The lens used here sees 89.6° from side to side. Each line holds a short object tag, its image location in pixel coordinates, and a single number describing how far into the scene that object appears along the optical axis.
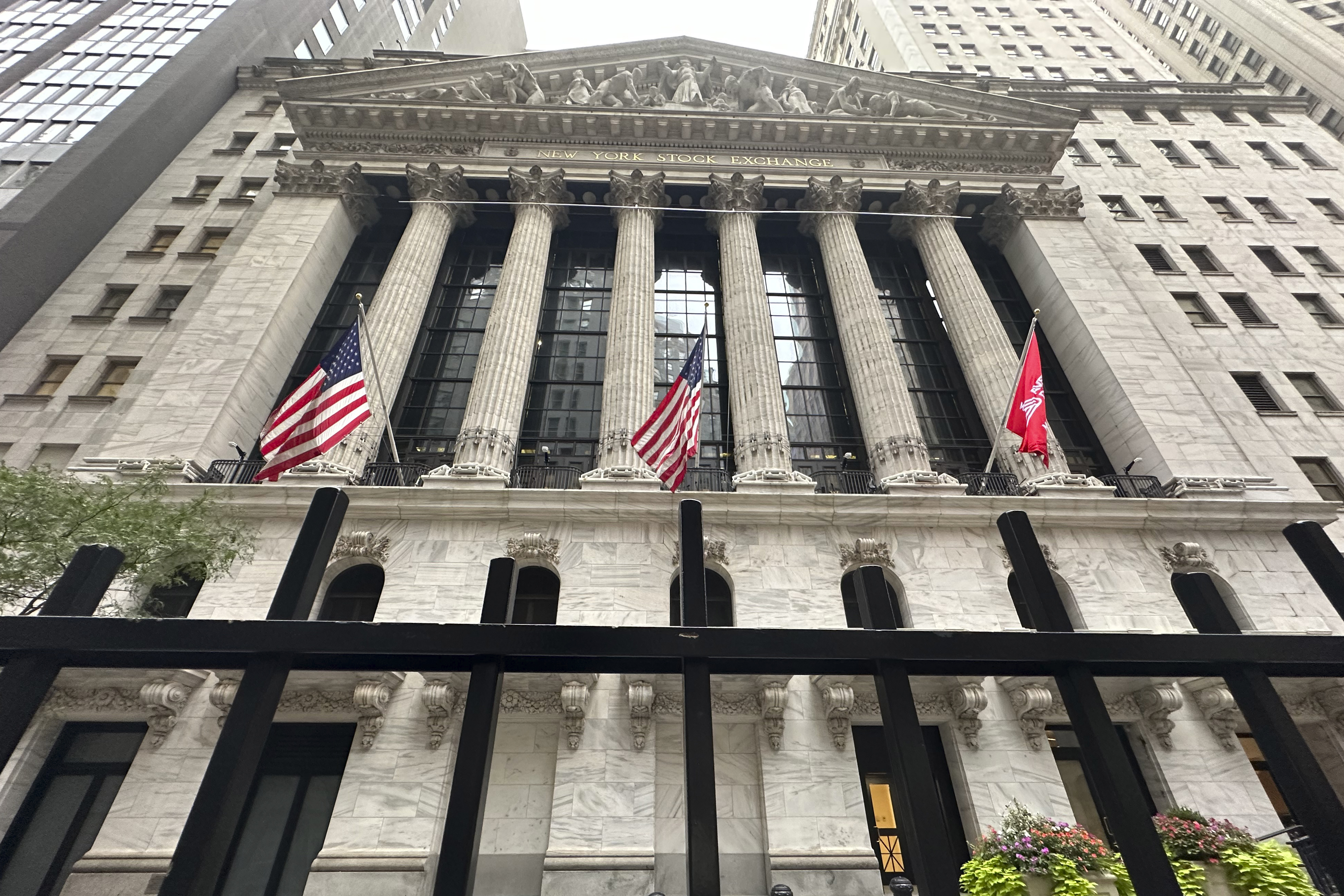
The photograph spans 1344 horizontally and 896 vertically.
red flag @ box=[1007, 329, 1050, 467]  16.62
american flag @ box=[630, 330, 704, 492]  15.30
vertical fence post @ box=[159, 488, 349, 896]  2.36
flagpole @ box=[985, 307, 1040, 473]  19.67
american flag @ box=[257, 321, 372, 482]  14.46
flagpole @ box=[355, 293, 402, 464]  18.50
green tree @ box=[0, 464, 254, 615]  12.73
